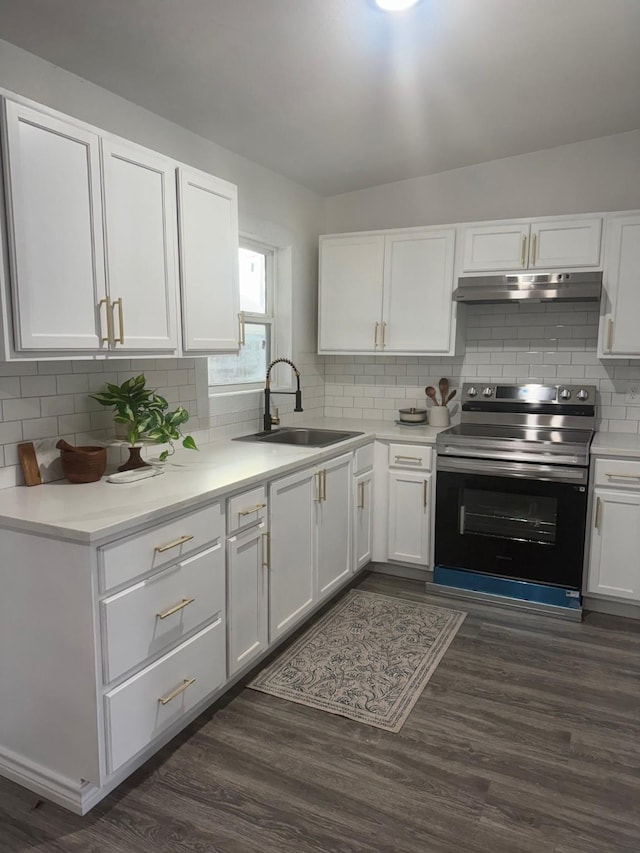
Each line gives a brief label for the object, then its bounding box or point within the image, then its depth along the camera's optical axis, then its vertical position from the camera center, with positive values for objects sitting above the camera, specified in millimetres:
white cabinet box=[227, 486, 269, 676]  2418 -947
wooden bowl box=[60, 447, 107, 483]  2260 -438
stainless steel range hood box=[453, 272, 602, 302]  3295 +354
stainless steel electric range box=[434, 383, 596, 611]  3229 -854
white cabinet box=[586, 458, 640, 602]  3164 -930
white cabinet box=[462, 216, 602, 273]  3375 +602
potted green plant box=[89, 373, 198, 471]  2361 -266
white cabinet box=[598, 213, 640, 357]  3270 +344
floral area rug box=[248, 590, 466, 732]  2496 -1424
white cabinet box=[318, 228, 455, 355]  3750 +361
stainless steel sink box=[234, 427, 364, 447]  3592 -517
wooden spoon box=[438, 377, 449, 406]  4043 -246
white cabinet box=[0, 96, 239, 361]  1841 +358
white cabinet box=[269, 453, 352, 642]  2740 -937
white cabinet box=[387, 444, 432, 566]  3619 -922
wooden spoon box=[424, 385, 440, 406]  4074 -280
